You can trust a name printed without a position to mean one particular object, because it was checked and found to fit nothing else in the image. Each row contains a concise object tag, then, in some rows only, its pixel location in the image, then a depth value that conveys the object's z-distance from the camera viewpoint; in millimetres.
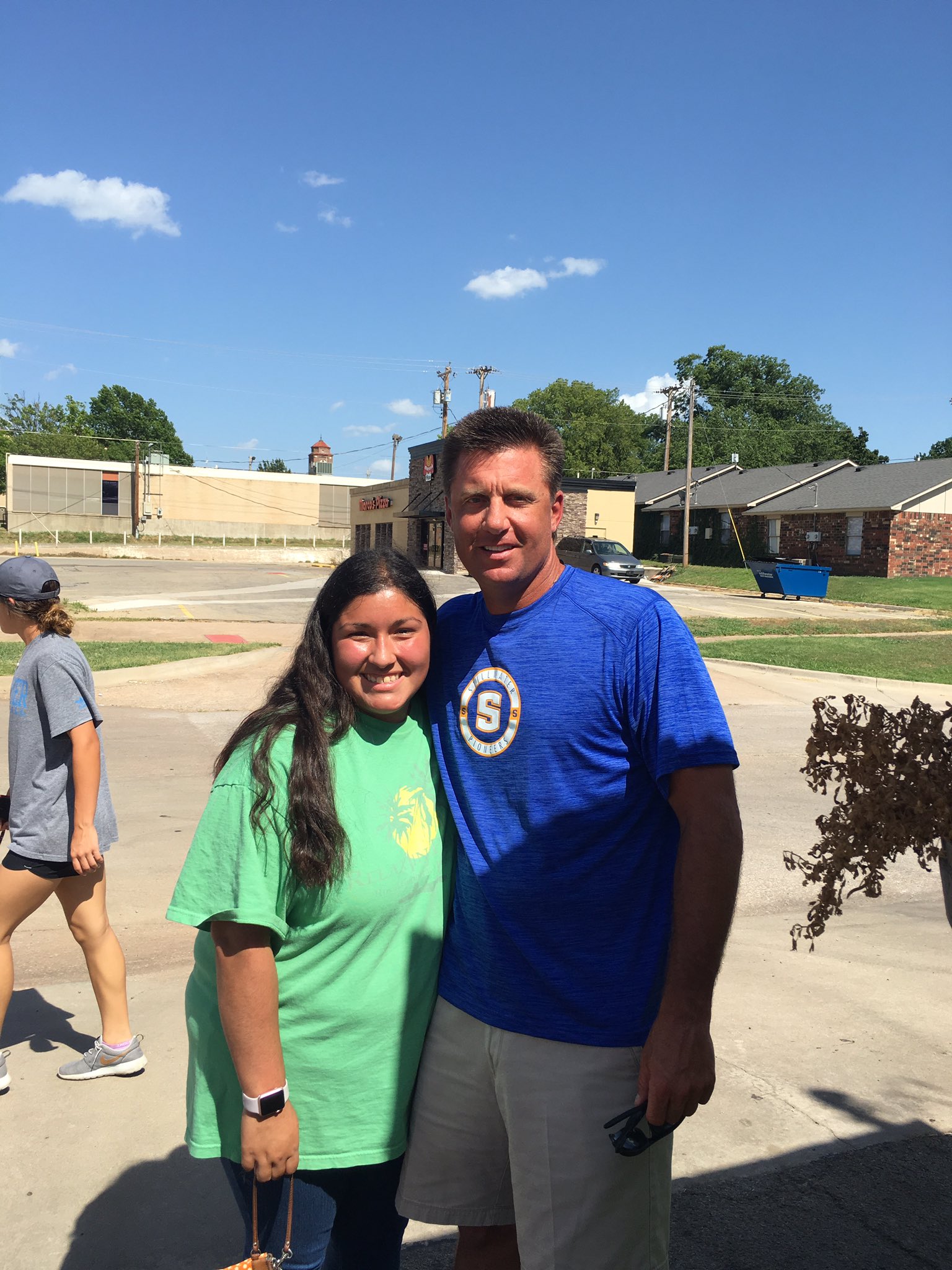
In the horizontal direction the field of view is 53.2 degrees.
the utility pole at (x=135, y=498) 66875
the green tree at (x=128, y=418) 99188
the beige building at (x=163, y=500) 66562
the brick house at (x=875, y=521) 36156
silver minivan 30766
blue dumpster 27812
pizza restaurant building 40312
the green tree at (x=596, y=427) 79625
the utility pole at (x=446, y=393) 46156
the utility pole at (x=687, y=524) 41375
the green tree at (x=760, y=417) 76750
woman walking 3195
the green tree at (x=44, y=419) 88812
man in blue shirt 1686
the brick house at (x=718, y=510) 44219
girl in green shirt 1705
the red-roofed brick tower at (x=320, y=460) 90556
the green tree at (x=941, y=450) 83688
